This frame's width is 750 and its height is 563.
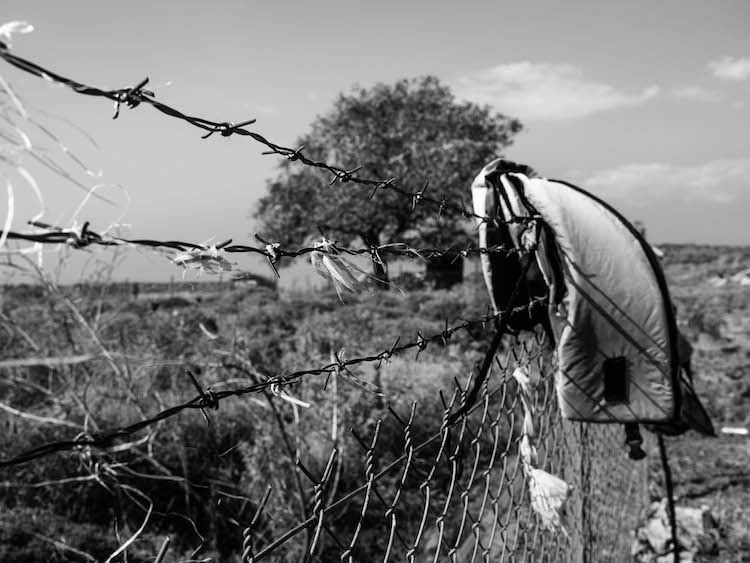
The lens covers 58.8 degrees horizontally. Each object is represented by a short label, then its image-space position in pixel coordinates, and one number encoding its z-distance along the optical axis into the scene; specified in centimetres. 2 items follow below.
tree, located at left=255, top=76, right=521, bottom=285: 2009
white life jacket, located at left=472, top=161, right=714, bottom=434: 234
